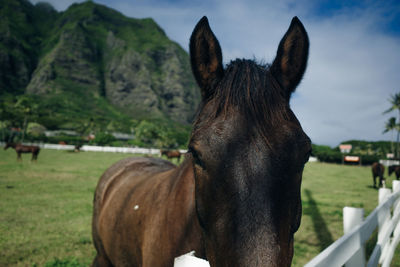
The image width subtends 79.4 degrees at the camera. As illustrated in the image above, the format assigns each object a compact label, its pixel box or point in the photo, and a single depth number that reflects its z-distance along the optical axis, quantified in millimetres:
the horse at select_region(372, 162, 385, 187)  14096
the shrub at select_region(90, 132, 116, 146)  66938
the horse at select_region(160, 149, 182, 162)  31408
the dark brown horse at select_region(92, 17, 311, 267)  994
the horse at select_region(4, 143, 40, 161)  20391
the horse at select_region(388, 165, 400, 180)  16078
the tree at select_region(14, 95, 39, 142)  47838
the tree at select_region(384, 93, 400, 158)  52844
